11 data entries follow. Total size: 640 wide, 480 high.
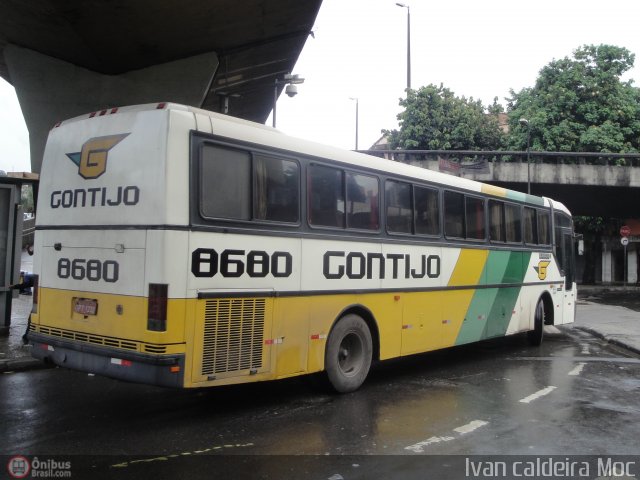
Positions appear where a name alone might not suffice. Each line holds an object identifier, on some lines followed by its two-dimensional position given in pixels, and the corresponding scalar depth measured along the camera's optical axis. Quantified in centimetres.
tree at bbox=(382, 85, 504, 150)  3722
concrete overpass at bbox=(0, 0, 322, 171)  1191
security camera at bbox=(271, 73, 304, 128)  1834
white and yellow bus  566
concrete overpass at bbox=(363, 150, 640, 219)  2984
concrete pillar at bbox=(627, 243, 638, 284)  4212
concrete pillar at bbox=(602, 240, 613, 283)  4266
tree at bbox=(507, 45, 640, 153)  3478
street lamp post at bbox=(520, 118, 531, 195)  2972
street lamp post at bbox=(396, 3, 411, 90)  3941
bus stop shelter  1145
